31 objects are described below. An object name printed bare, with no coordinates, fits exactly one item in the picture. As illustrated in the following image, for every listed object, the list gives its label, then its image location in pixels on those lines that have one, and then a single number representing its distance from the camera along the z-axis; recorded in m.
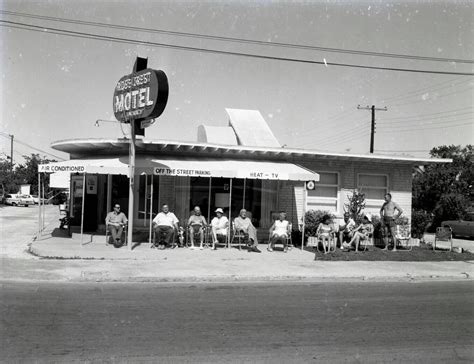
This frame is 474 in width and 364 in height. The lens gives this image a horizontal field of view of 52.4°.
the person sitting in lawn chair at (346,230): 15.44
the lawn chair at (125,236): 14.29
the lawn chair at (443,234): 16.17
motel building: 15.17
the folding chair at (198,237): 14.75
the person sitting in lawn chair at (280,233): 14.56
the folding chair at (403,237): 16.42
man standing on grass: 15.45
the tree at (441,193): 30.62
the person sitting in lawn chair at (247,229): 14.41
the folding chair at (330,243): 14.41
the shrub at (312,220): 16.59
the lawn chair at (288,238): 14.73
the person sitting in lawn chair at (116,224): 13.99
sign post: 13.05
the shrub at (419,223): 18.36
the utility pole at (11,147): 65.95
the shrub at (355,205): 16.81
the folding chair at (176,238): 14.29
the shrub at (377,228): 16.97
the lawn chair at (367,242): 15.36
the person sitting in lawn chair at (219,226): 14.49
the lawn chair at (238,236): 14.76
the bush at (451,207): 30.52
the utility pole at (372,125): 40.39
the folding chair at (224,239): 14.93
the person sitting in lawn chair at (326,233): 14.48
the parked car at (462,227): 25.86
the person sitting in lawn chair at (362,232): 14.97
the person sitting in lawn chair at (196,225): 14.48
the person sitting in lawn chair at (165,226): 14.27
